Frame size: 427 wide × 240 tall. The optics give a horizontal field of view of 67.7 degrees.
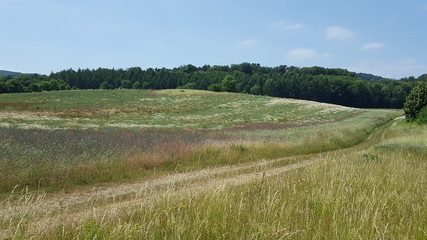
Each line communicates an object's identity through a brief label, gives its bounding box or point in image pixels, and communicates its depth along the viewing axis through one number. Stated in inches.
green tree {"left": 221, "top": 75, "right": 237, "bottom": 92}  5364.2
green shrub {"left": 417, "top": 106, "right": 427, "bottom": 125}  1647.4
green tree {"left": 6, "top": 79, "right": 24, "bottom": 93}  4640.3
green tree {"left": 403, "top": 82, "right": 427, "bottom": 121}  1820.9
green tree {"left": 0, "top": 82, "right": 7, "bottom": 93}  4456.2
